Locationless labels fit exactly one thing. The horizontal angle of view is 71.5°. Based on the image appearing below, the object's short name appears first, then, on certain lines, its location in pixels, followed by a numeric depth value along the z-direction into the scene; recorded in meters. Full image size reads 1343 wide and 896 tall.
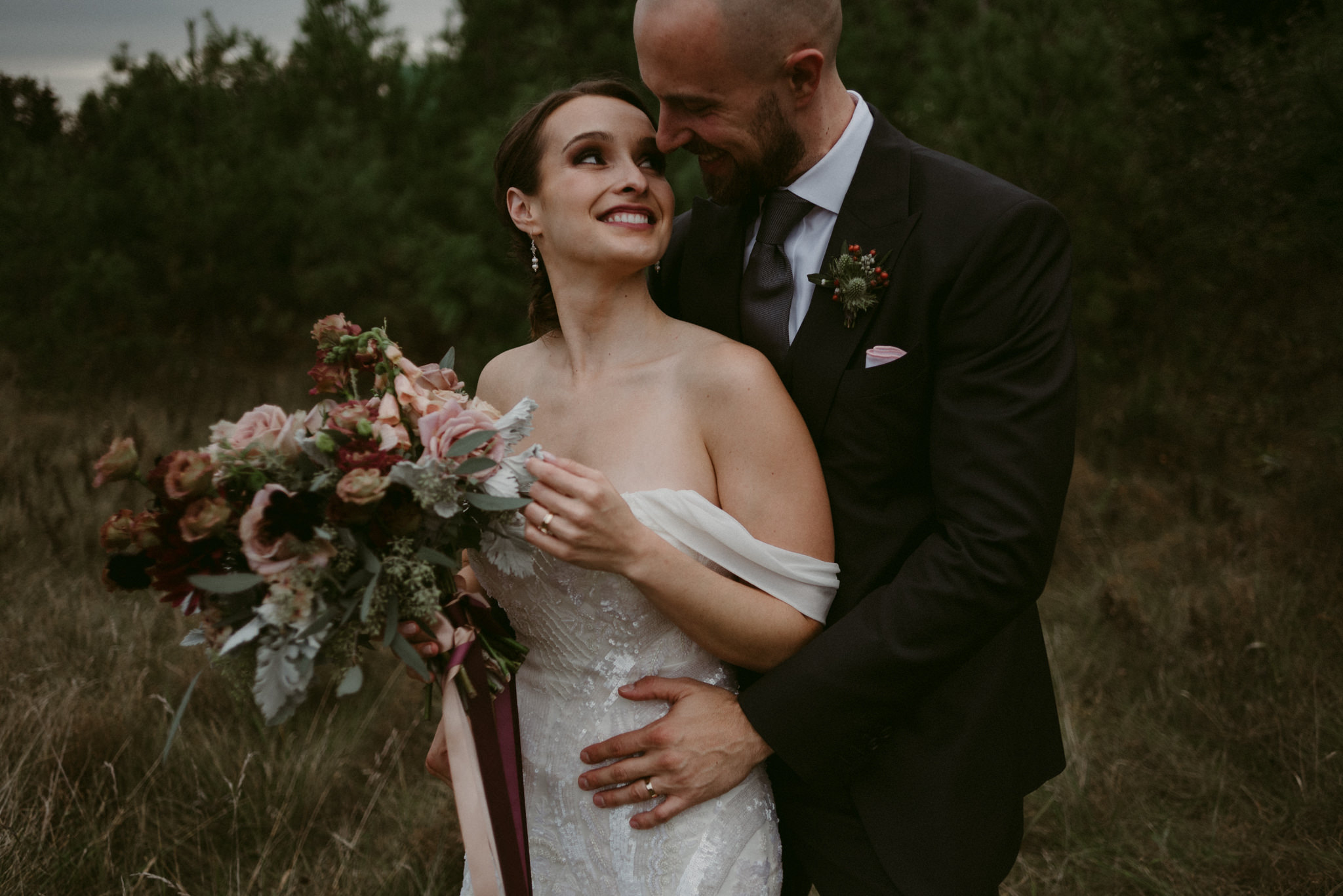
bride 1.98
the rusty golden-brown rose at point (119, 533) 1.59
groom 1.94
